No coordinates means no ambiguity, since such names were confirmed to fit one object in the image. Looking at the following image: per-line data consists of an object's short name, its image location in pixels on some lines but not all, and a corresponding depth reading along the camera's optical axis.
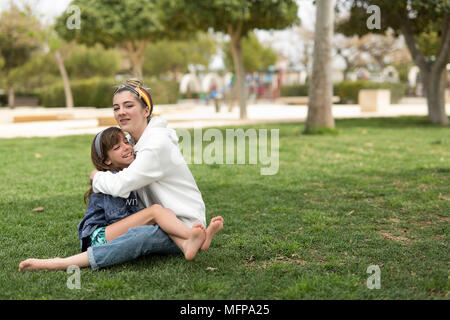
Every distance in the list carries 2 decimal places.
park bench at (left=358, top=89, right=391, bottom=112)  22.66
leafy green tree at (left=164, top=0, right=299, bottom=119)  15.61
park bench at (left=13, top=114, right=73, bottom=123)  18.83
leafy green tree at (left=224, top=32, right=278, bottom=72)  44.23
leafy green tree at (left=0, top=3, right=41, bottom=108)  29.09
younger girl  3.34
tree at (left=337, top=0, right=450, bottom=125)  13.14
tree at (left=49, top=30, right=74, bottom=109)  25.52
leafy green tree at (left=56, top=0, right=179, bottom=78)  20.47
